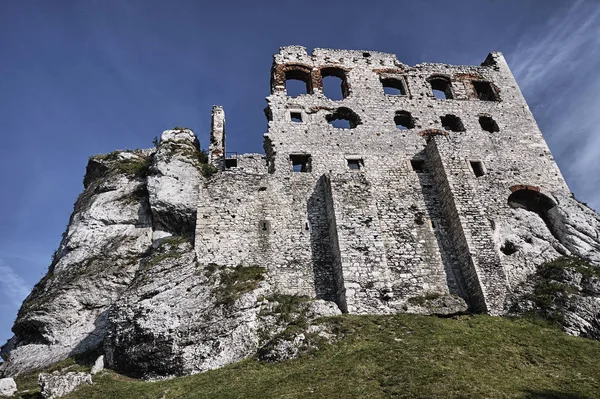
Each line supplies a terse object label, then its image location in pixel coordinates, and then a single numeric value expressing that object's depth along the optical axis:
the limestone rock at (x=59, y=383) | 13.25
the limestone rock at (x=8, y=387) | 13.91
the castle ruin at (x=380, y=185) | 17.91
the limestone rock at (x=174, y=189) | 20.17
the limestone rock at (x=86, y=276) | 17.67
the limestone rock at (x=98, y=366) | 14.83
